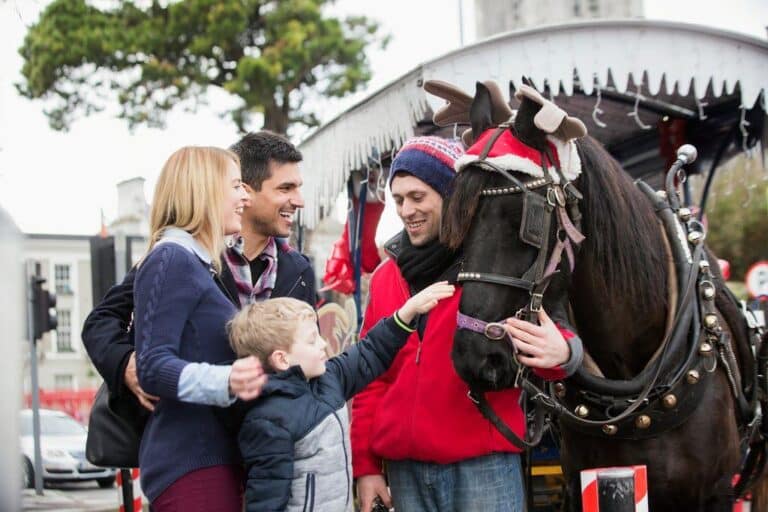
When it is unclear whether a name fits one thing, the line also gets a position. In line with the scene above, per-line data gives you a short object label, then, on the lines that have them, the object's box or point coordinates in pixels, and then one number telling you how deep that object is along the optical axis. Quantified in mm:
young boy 2711
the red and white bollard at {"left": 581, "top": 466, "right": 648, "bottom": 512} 2689
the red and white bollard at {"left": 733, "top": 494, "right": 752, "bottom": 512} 4566
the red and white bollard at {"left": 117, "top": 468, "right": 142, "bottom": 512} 5666
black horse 3156
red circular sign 12148
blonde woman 2617
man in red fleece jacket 3092
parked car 15492
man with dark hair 2961
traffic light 12359
